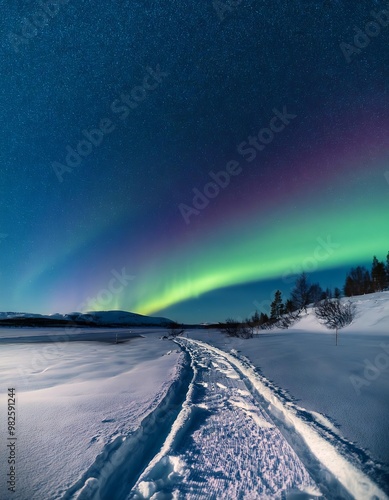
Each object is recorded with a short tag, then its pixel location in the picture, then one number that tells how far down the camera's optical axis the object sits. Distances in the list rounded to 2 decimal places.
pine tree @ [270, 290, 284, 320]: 68.12
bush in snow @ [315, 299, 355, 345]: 24.06
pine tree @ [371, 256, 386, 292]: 67.67
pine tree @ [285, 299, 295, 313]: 67.25
